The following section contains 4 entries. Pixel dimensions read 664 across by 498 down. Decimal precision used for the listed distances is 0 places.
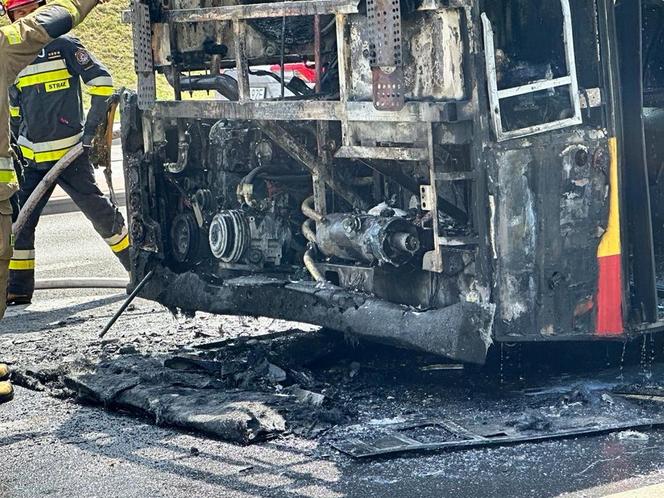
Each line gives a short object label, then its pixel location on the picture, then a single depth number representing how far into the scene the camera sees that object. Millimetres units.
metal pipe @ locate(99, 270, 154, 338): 7090
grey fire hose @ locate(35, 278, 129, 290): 8672
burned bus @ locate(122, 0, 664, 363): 5332
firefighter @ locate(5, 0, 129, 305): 8312
